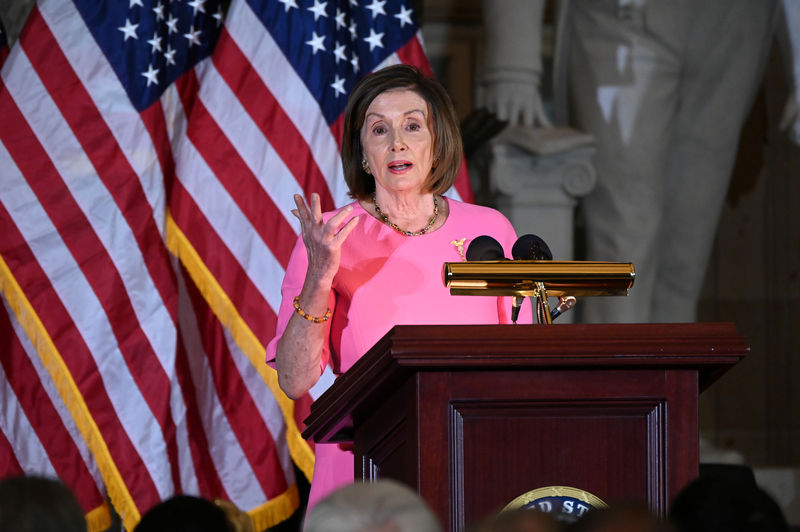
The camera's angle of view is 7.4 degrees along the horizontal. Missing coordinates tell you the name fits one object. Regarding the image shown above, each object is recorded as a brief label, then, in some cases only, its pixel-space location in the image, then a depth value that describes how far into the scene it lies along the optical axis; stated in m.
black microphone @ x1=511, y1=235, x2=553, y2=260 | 9.30
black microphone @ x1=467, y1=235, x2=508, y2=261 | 9.35
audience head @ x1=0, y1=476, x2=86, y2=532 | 8.72
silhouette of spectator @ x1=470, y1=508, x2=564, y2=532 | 8.66
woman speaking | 9.58
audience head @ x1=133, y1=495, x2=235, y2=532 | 8.82
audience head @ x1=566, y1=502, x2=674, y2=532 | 8.64
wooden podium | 9.08
